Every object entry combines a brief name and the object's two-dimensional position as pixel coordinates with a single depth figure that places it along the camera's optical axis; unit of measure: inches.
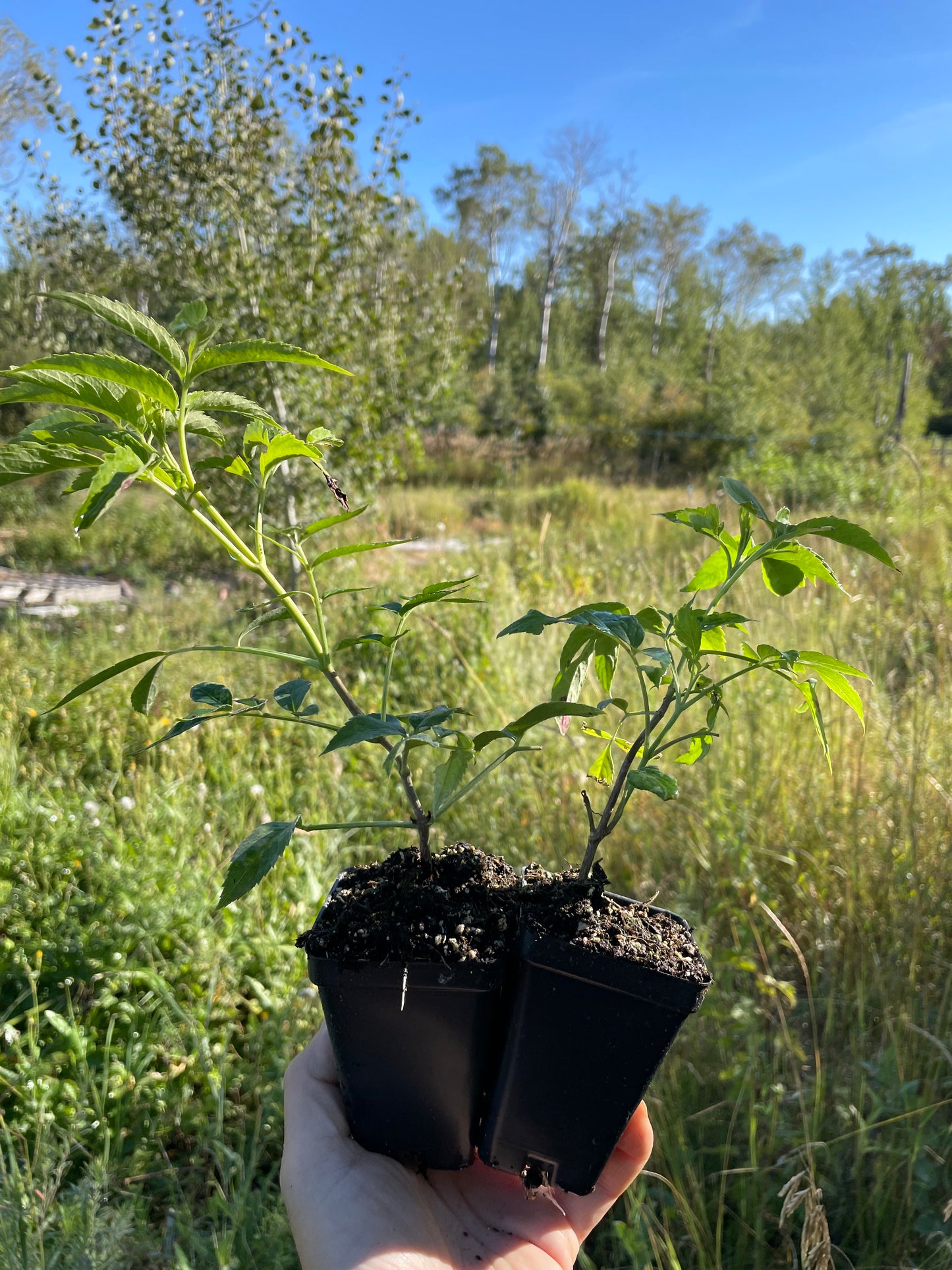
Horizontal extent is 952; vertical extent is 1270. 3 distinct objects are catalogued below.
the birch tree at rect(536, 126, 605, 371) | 1055.0
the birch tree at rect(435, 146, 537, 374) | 1080.2
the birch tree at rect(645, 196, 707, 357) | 1175.0
